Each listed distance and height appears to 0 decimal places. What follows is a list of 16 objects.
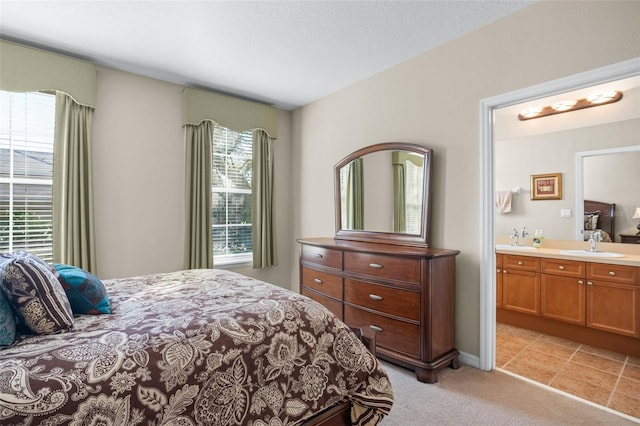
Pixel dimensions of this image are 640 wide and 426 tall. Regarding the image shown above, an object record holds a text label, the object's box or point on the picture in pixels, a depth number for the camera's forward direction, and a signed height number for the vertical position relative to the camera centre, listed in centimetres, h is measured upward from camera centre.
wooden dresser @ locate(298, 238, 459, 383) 234 -66
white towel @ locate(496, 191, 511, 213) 421 +19
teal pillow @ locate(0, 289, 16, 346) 113 -39
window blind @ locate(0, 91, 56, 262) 270 +39
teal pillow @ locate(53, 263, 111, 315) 150 -37
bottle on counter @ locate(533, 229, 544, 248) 382 -27
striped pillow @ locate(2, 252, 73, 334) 123 -32
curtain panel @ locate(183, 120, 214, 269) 356 +19
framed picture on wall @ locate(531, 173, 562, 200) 373 +35
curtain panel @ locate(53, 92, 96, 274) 284 +26
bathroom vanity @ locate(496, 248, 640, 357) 282 -79
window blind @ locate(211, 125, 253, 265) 390 +26
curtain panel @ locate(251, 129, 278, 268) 412 +17
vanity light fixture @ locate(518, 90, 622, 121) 329 +123
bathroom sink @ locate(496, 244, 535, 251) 370 -37
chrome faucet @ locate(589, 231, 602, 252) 337 -26
